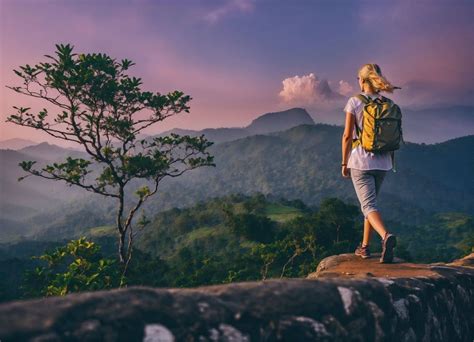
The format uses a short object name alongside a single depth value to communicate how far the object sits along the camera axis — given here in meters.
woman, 4.67
